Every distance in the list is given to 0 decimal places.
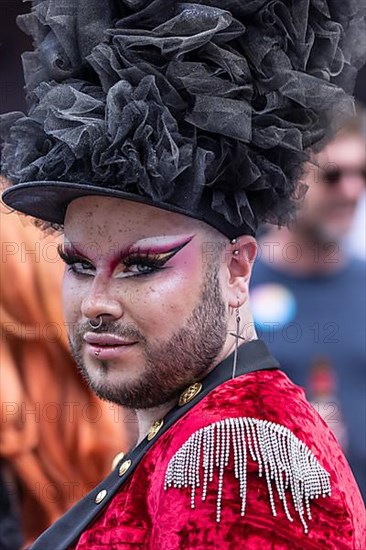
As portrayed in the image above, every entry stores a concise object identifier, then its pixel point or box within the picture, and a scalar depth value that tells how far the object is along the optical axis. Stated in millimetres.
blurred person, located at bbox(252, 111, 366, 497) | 8047
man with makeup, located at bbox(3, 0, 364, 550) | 4180
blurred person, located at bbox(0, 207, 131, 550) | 6496
